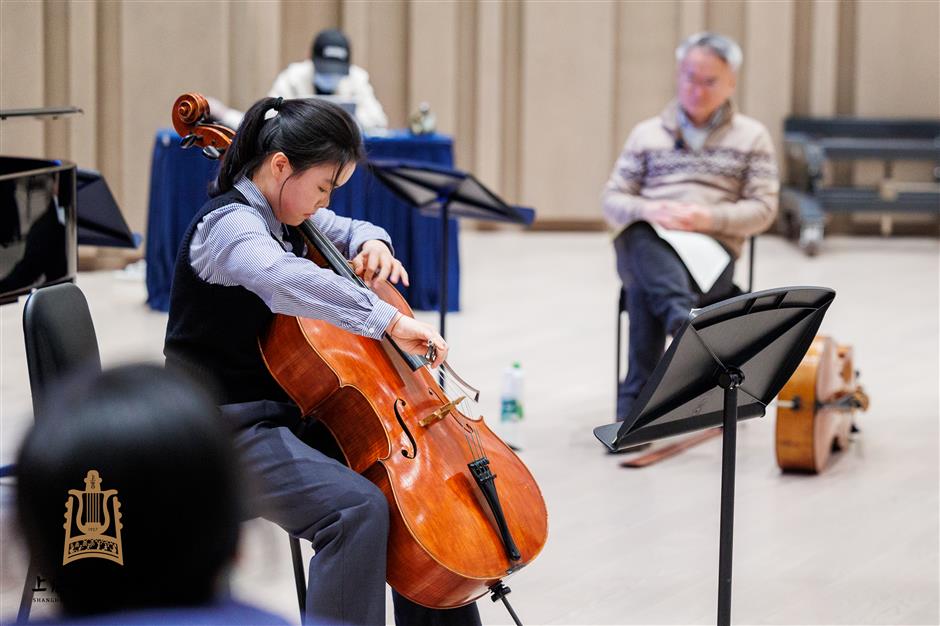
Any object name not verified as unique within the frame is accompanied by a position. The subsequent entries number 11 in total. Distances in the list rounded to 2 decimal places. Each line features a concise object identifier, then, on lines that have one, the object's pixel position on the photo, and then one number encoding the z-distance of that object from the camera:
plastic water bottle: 9.59
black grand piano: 7.16
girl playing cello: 4.34
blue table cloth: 13.56
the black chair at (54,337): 4.49
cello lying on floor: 8.39
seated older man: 9.30
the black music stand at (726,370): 4.56
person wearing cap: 15.27
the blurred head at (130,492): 1.72
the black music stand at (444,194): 8.36
